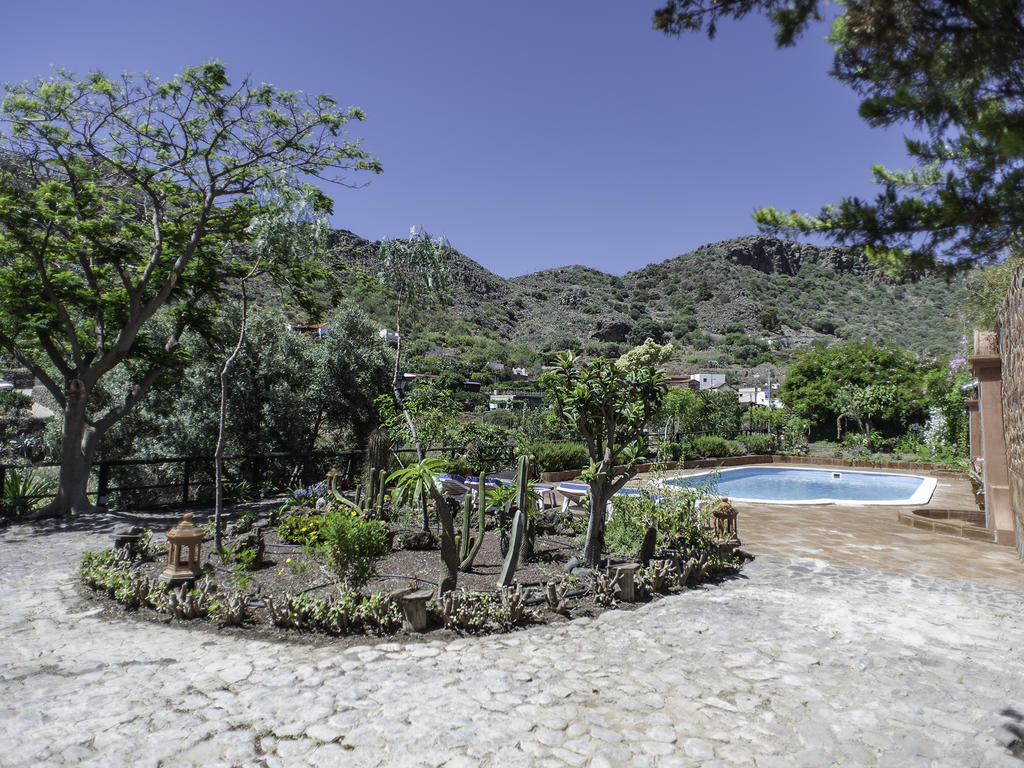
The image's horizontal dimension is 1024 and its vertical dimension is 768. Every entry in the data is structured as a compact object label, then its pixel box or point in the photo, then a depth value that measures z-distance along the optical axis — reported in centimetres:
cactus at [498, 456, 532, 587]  551
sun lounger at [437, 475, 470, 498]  963
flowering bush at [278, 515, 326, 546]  699
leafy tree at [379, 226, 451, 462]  908
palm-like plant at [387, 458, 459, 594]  512
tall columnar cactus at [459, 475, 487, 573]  603
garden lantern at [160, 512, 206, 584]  545
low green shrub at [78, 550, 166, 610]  510
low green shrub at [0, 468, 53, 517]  943
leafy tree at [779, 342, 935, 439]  2433
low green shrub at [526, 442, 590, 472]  1522
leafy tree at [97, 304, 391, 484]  1291
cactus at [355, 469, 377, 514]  841
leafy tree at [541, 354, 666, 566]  628
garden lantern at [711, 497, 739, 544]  722
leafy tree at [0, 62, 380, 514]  959
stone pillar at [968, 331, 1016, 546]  826
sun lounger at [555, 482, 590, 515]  944
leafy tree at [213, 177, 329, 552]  1123
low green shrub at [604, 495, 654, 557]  705
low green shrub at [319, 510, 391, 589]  510
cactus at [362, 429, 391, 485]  883
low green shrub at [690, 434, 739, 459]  2039
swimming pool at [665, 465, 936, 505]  1589
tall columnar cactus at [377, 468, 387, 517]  795
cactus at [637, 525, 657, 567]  626
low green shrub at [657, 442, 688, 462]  1903
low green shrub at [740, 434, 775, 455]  2223
